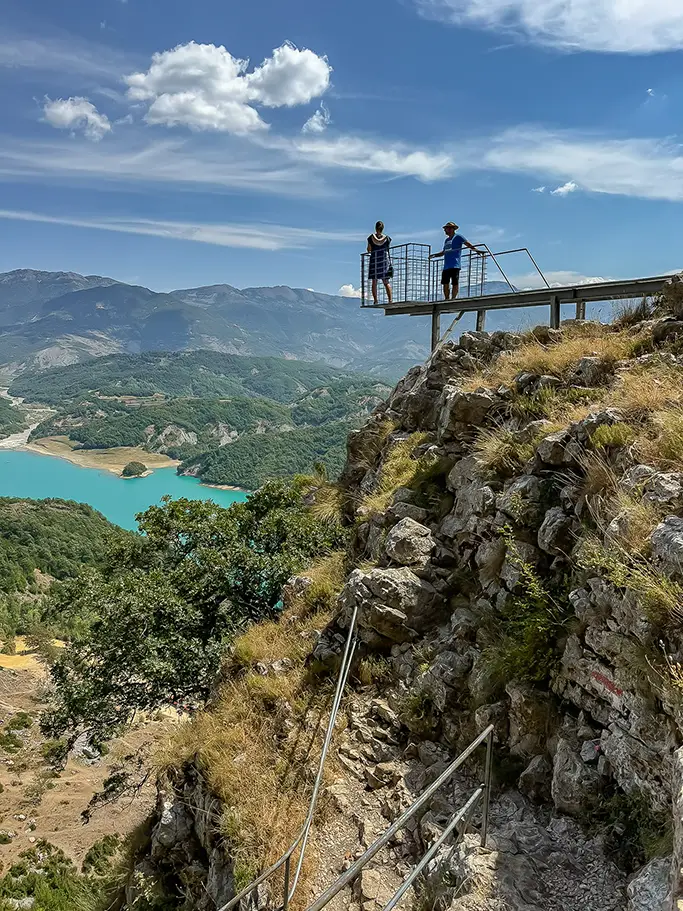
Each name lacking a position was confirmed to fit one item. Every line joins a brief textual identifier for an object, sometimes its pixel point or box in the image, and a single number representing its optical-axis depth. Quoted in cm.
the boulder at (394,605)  643
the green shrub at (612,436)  516
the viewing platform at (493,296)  1000
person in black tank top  1324
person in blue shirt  1222
